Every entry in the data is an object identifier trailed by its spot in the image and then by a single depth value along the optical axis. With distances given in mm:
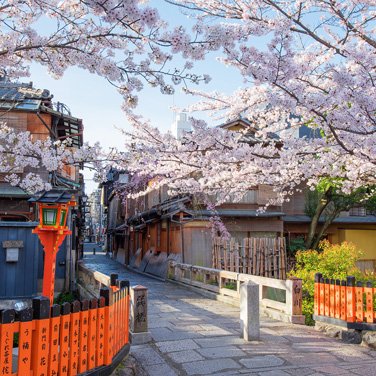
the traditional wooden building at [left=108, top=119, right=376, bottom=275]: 20719
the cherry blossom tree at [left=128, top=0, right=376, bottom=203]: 6082
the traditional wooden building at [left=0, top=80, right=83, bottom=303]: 14805
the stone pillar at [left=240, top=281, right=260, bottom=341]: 8445
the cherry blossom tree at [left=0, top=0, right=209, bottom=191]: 4762
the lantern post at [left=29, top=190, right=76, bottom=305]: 10250
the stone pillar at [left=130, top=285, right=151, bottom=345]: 8219
